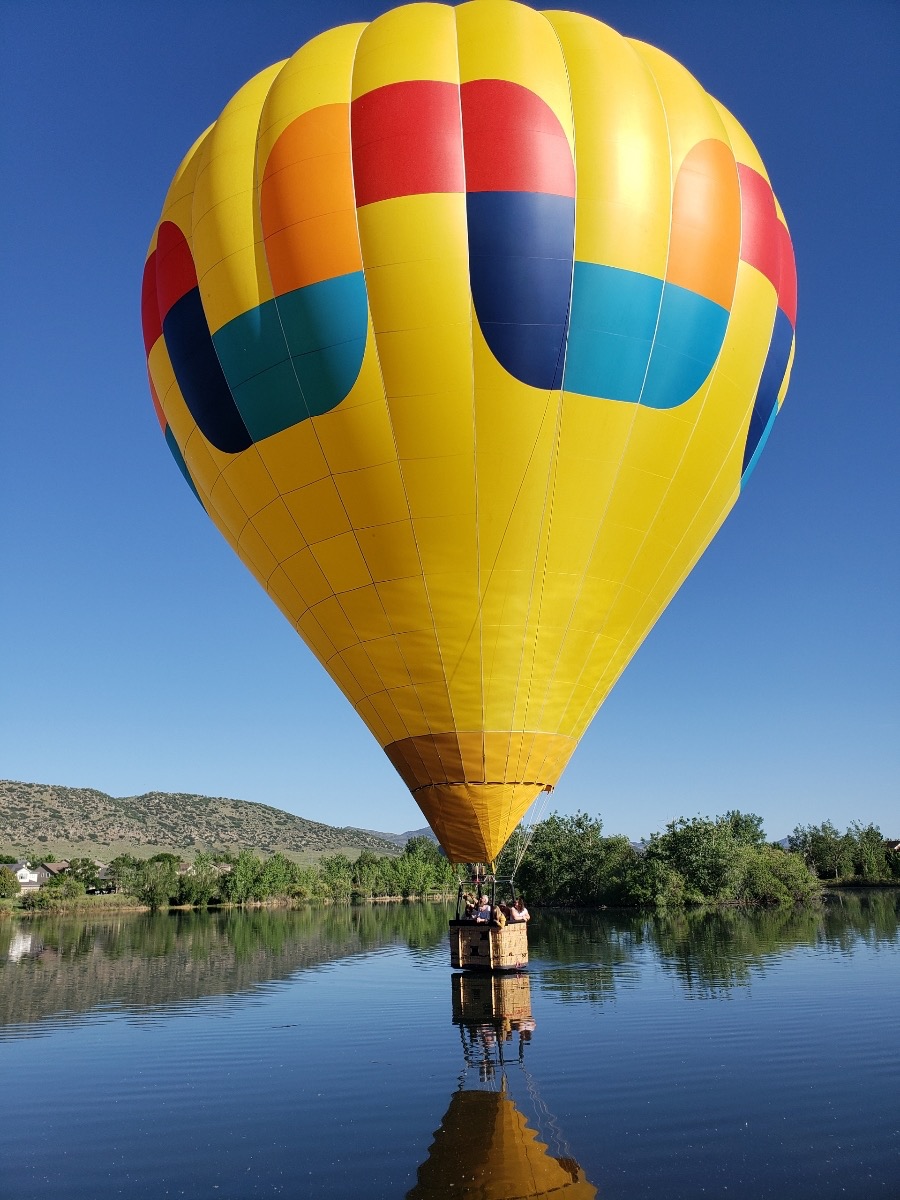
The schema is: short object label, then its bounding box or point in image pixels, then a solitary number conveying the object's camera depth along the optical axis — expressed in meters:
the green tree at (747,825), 70.38
